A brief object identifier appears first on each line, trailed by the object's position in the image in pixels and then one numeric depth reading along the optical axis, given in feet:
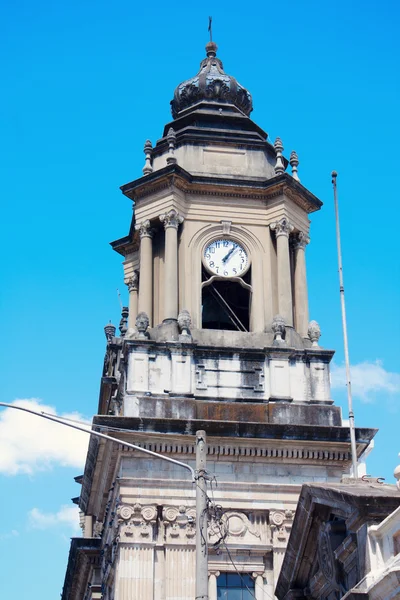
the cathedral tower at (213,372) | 96.58
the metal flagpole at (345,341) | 88.94
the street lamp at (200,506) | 58.44
